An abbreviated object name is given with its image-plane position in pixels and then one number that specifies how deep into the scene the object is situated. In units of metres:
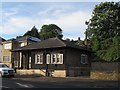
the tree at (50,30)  47.14
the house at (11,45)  30.01
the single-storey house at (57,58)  17.68
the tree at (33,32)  47.03
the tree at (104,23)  22.56
